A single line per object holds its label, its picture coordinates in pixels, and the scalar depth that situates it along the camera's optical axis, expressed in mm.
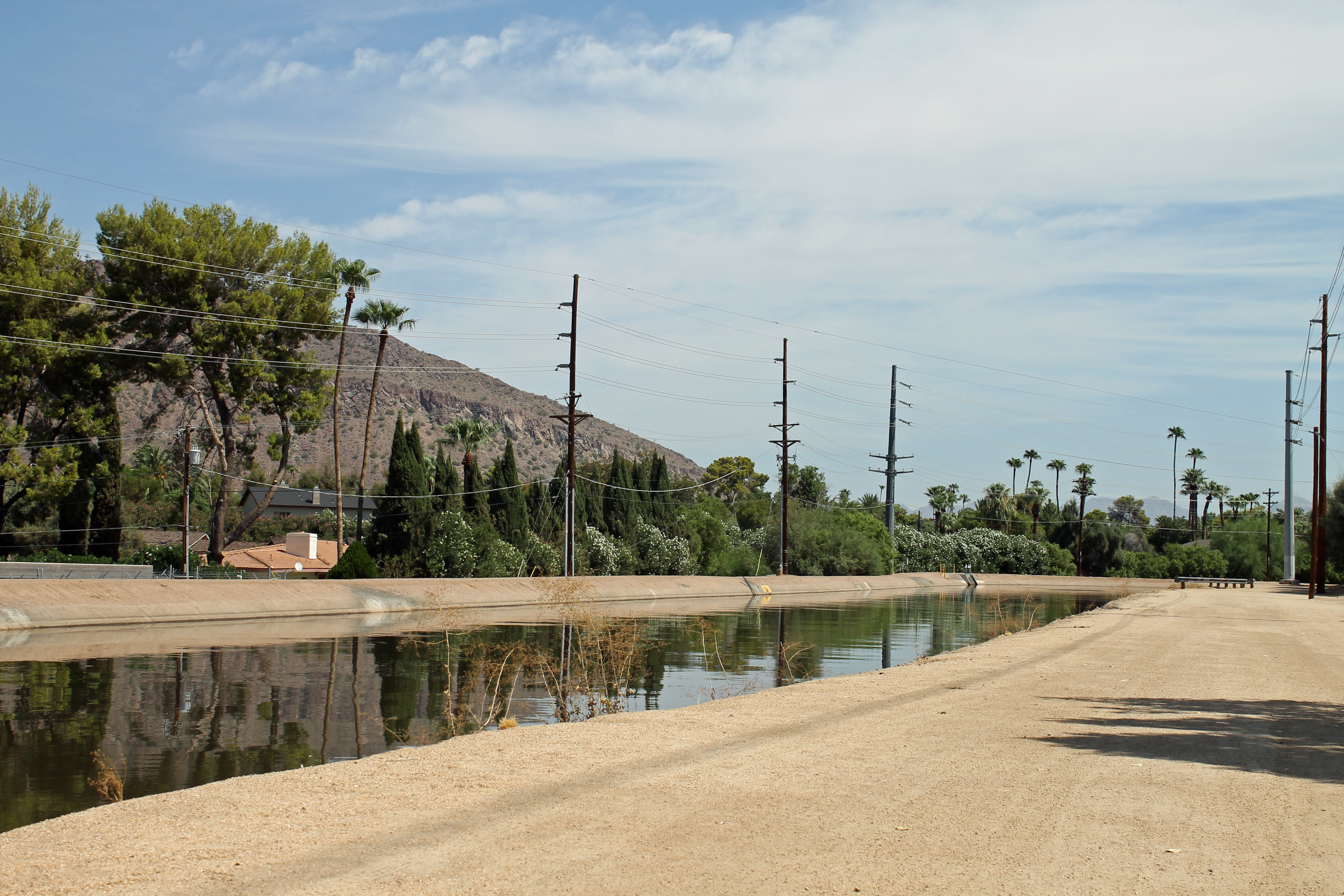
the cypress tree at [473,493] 52781
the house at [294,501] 95125
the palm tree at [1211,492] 127688
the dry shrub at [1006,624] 29406
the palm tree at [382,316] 60312
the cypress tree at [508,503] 54812
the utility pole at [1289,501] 61594
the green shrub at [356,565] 43344
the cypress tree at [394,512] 49250
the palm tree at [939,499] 135625
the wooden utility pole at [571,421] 44281
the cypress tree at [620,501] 63656
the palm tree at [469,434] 69062
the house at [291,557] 62344
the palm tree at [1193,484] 126688
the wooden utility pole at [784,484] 62906
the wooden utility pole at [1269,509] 85188
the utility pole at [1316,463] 51531
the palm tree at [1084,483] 112362
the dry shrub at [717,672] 16156
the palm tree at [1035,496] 113875
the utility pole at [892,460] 91500
